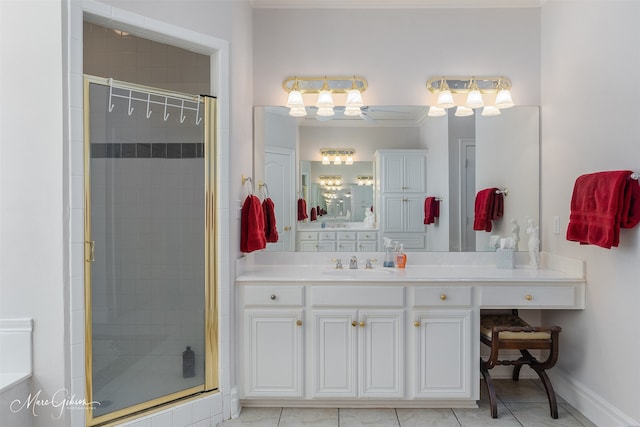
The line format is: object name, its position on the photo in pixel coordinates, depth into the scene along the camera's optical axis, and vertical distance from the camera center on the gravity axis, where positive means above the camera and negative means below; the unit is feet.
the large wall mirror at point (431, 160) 9.61 +1.16
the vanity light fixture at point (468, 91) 9.34 +2.80
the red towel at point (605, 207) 6.43 +0.01
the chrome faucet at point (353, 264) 9.23 -1.27
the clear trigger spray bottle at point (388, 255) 9.41 -1.09
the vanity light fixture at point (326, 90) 9.39 +2.85
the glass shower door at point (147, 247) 6.56 -0.68
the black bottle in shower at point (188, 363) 7.61 -2.93
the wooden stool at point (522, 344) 7.70 -2.63
